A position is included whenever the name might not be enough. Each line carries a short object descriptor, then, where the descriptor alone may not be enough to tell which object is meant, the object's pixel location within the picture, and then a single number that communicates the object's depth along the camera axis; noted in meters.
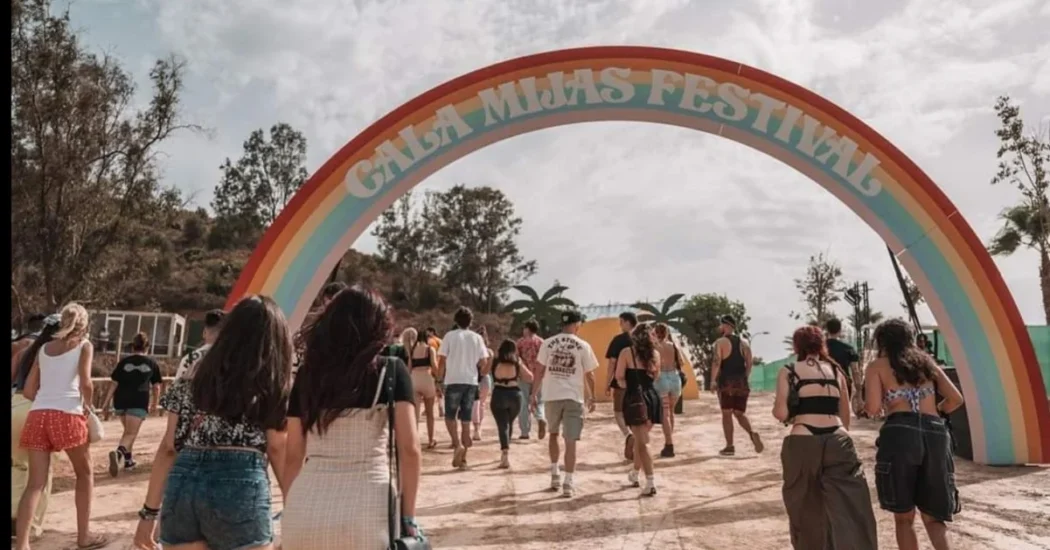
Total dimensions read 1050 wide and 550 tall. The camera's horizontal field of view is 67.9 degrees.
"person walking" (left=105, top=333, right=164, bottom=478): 7.91
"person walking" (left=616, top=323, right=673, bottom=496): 6.83
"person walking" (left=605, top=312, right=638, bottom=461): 7.60
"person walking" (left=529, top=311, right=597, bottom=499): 7.10
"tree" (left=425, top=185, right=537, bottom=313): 51.44
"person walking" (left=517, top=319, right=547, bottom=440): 10.48
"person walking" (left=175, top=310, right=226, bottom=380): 3.97
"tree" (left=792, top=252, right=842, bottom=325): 34.94
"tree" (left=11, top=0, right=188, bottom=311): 18.03
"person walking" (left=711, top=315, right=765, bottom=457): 9.16
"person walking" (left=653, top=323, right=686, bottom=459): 9.41
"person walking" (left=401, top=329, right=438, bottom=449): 9.06
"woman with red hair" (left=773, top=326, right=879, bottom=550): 4.36
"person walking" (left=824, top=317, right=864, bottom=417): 8.54
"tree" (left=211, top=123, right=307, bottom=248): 53.06
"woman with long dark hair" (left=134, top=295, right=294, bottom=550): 2.77
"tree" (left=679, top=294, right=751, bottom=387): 42.28
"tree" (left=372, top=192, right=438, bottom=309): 51.72
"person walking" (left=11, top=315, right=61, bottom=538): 4.91
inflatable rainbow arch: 8.25
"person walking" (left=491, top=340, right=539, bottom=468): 8.76
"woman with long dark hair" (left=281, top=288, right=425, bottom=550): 2.51
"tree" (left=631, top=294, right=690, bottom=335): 26.02
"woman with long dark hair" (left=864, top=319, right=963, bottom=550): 4.39
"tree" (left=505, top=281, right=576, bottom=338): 30.00
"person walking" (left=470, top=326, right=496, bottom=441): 9.52
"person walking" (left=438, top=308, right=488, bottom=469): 8.90
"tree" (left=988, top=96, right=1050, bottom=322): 23.00
